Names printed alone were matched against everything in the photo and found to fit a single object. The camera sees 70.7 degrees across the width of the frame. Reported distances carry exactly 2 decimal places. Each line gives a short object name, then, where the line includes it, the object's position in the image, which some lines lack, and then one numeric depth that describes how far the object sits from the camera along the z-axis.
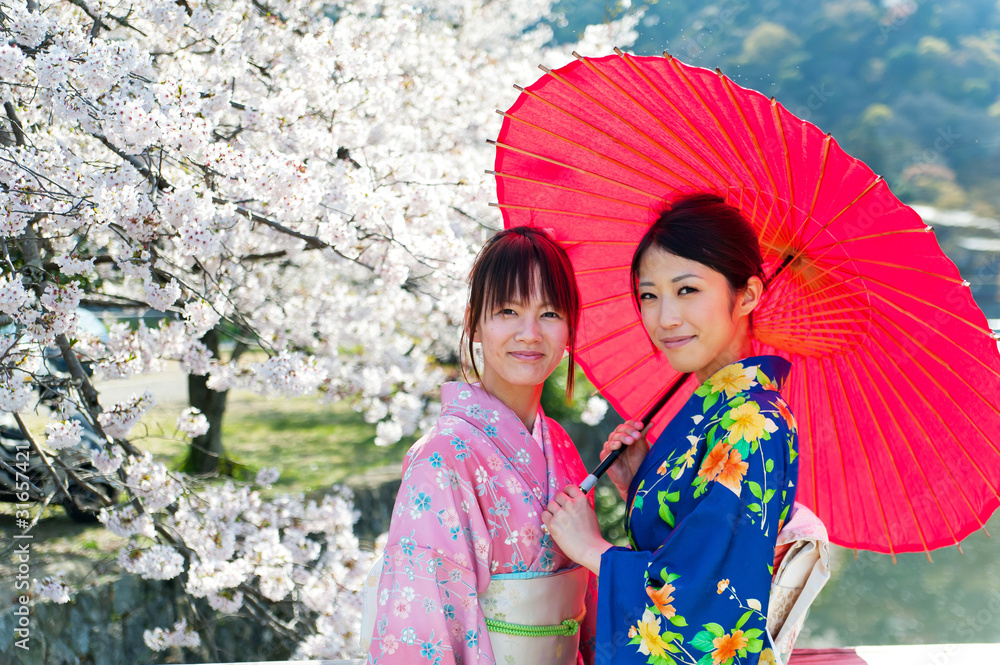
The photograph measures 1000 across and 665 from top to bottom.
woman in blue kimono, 1.36
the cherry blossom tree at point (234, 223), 2.72
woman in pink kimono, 1.50
